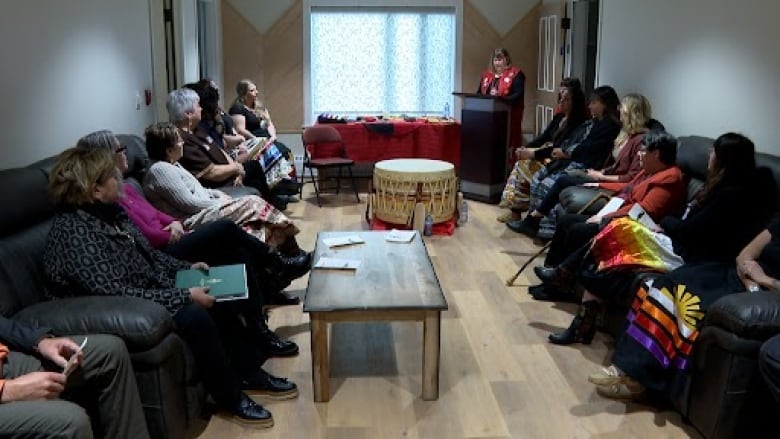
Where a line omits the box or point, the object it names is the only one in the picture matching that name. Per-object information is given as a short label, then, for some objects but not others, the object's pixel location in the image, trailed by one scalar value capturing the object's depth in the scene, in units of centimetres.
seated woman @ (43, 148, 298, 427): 265
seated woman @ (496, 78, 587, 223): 606
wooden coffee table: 299
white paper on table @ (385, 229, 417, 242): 394
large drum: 577
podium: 687
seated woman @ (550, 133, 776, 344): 333
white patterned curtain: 834
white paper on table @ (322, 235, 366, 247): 386
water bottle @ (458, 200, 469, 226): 628
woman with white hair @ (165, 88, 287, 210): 466
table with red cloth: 773
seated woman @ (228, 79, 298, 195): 649
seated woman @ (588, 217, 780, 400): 291
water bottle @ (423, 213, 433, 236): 582
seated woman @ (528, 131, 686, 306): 407
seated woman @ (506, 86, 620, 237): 554
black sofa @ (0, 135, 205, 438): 249
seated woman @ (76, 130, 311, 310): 342
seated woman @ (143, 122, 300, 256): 395
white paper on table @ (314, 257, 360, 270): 345
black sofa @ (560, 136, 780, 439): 261
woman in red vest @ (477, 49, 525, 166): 708
